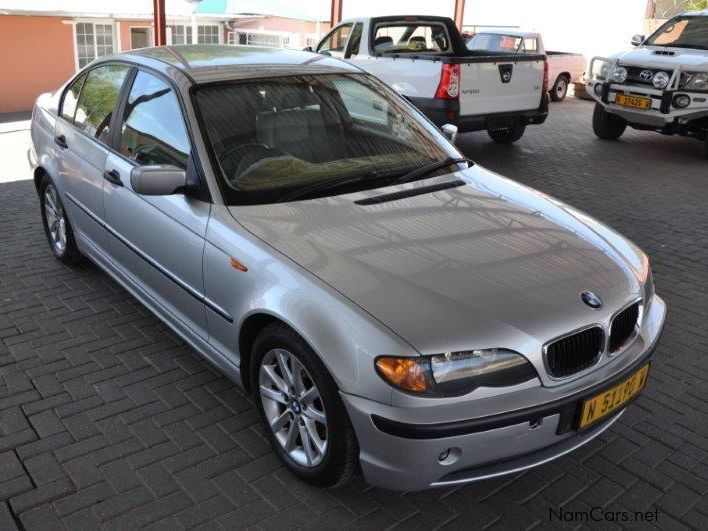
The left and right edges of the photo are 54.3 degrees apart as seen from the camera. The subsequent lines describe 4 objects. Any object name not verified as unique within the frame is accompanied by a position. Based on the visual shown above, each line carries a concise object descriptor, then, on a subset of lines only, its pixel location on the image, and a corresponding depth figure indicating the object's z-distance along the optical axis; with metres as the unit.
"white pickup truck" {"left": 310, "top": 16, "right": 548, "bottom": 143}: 8.44
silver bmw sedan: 2.41
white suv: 9.28
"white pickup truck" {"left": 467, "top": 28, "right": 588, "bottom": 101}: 13.80
